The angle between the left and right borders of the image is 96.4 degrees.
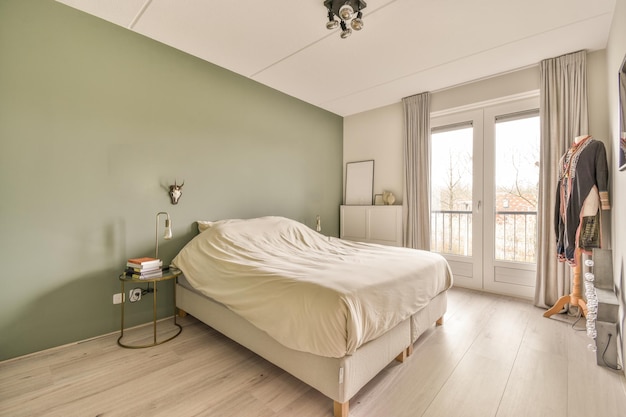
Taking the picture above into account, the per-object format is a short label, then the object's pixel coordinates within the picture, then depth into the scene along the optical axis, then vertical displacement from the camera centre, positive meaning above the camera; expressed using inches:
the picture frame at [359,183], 183.2 +19.9
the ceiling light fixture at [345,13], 83.4 +61.7
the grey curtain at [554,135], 112.6 +32.5
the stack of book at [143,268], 91.6 -19.1
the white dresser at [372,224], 165.3 -7.3
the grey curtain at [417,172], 155.6 +23.2
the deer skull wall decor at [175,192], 111.5 +7.7
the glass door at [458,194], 144.3 +10.3
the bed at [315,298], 58.4 -22.1
